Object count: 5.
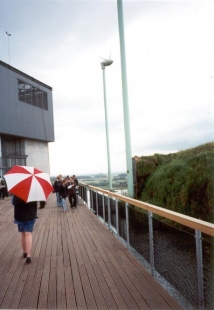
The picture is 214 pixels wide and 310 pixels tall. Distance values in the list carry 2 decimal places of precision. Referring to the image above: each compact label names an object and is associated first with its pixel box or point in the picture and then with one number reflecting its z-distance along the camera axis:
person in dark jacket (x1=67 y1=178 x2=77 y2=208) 13.27
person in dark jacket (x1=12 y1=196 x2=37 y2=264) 4.97
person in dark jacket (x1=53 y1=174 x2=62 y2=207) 13.12
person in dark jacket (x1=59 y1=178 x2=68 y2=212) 12.83
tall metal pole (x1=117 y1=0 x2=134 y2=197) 11.52
